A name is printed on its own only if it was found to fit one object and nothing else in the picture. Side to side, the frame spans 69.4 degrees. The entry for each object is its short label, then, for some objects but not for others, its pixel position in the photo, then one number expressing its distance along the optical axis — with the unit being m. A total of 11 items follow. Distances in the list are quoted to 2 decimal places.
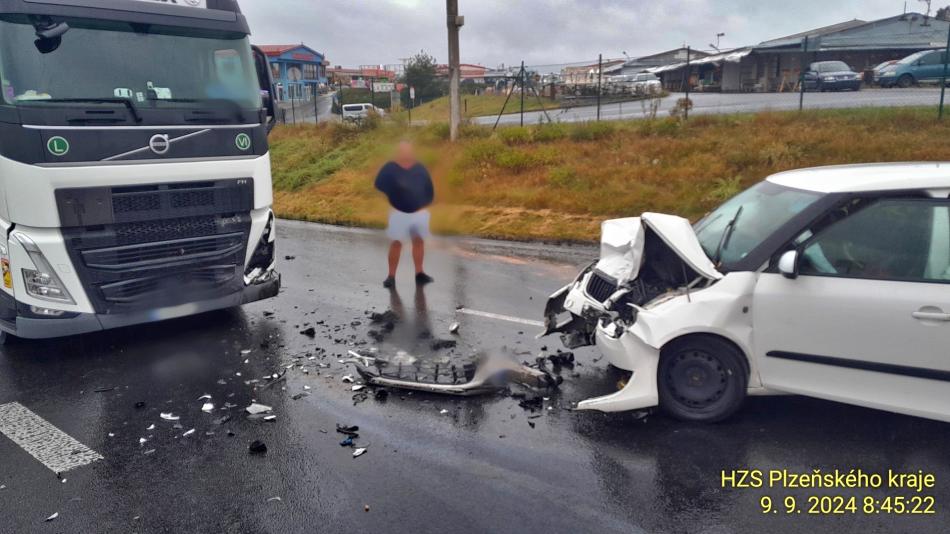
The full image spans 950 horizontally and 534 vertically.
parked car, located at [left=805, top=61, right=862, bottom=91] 23.48
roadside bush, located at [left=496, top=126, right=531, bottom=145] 17.17
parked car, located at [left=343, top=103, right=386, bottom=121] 21.51
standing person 8.68
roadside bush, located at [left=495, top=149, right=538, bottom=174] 15.50
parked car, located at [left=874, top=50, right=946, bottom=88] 23.77
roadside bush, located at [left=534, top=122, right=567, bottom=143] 16.99
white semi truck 5.47
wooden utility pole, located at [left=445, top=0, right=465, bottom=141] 17.03
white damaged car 4.04
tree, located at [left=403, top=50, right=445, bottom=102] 28.80
